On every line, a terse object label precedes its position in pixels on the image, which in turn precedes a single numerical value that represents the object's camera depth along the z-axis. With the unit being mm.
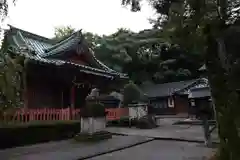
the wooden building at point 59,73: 8309
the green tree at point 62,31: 30207
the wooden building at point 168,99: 22694
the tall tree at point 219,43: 2830
